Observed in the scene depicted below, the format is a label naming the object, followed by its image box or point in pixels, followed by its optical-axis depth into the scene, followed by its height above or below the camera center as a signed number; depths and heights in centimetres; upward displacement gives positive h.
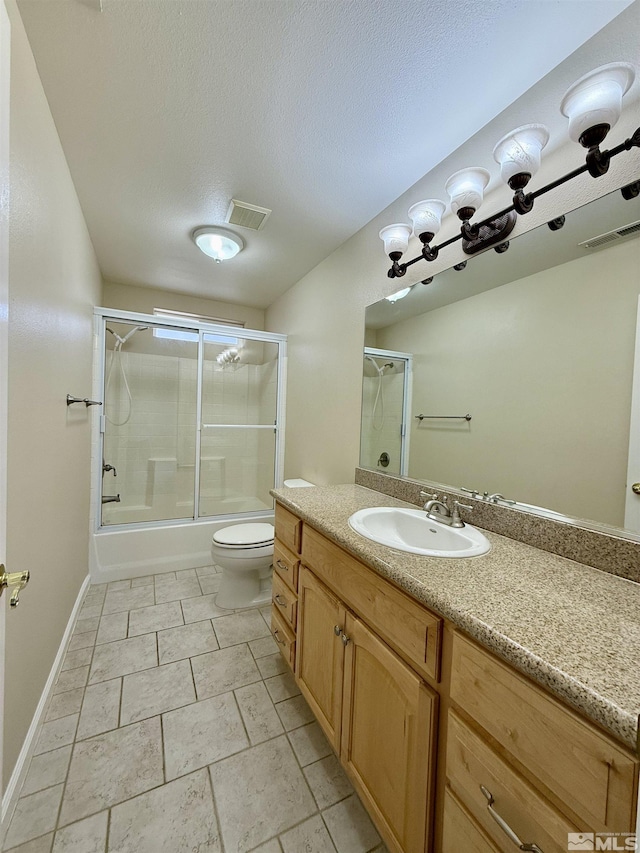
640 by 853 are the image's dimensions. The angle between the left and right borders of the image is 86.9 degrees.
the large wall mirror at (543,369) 95 +20
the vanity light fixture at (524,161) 82 +79
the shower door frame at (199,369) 252 +33
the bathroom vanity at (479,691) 50 -52
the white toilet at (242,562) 213 -93
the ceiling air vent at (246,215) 188 +116
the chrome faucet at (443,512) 123 -34
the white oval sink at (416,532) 103 -39
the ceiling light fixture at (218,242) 214 +112
